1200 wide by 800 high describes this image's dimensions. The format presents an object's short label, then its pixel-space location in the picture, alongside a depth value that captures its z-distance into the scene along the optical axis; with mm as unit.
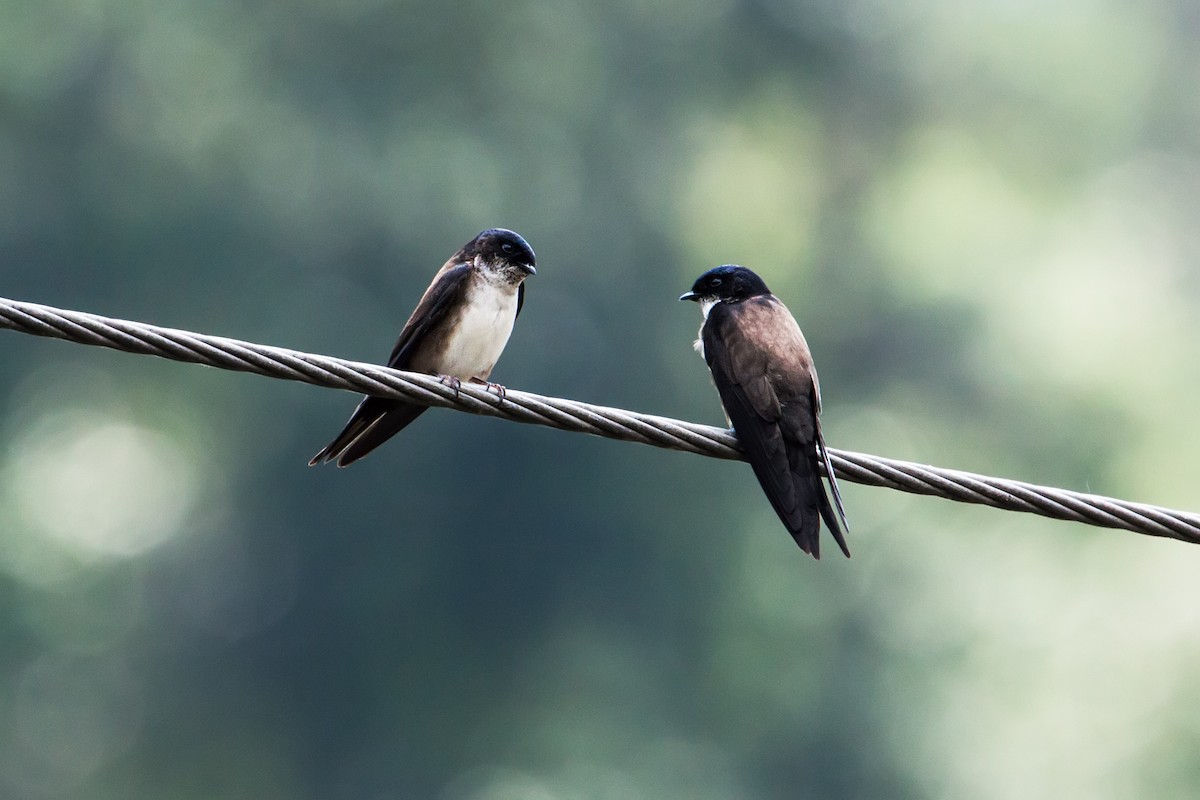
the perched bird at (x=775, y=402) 9492
